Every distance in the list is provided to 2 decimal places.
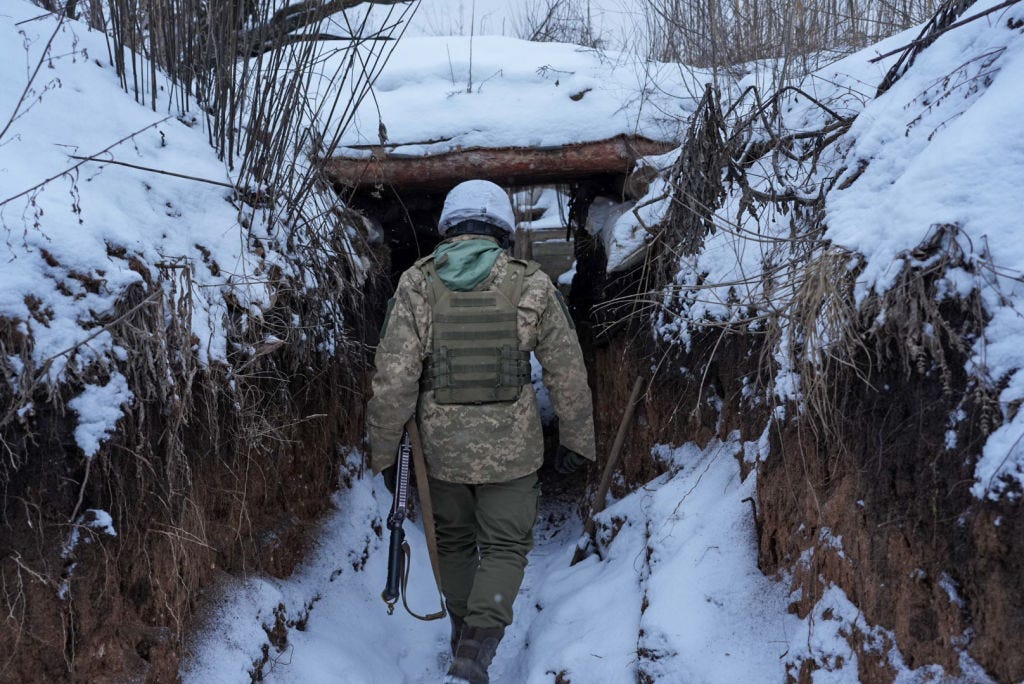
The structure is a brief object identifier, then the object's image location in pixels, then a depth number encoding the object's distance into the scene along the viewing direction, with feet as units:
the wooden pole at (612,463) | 14.03
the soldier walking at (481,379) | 10.75
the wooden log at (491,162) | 16.65
